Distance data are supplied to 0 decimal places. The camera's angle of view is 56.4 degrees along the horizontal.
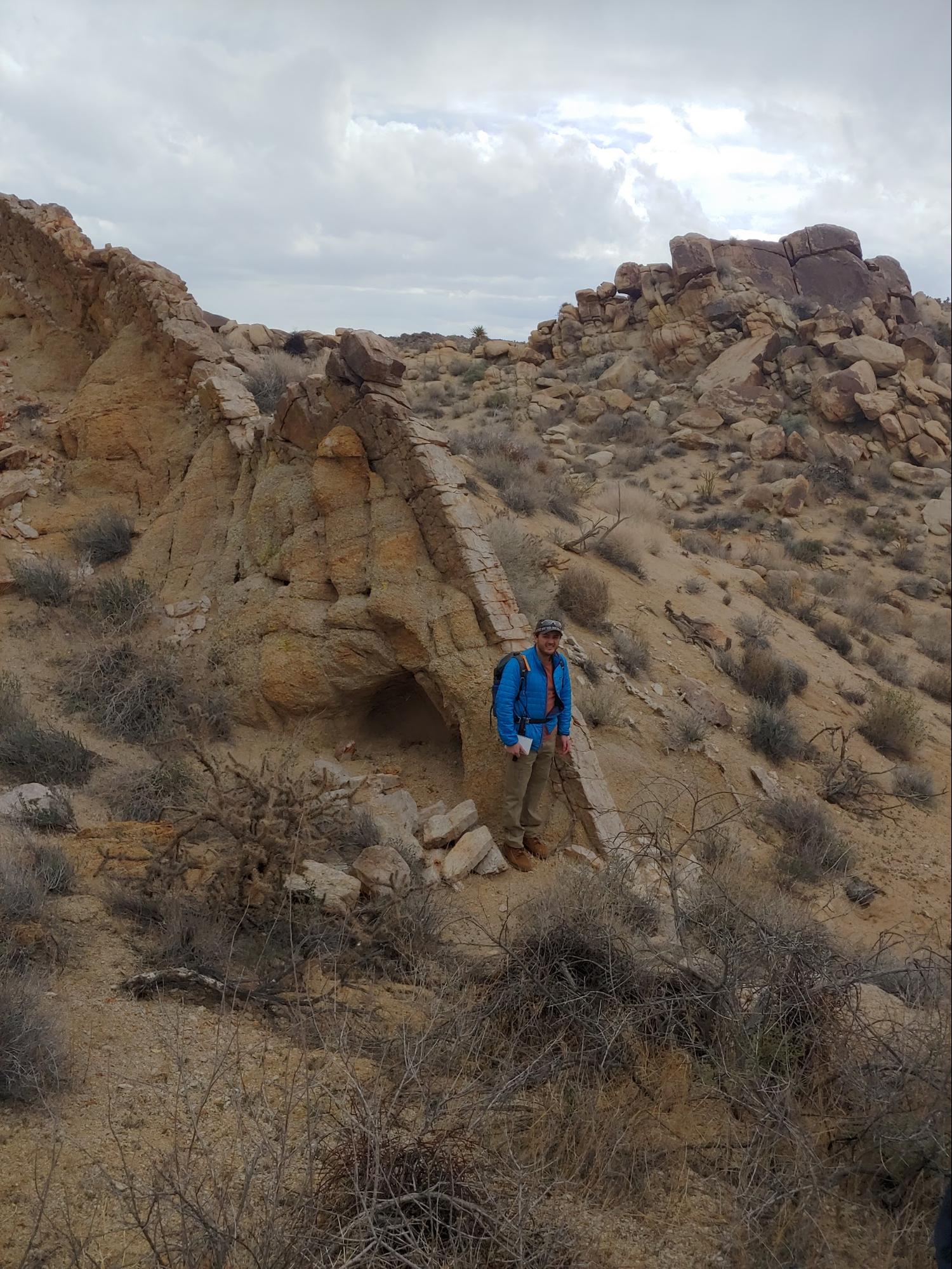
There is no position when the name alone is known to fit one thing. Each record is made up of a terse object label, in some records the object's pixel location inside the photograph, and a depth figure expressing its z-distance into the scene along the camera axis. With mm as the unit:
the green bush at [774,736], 9891
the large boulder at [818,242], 33812
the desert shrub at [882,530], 20547
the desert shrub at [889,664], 13086
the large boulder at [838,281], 32188
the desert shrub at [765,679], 10922
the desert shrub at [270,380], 12609
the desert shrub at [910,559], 19359
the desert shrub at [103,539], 9180
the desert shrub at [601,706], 8836
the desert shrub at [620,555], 12641
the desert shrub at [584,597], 10594
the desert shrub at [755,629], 12047
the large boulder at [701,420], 25516
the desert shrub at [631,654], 9992
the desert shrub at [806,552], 18750
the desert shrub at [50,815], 5730
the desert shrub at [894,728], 10906
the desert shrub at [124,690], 7488
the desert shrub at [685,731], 9164
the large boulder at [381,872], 5203
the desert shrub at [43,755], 6586
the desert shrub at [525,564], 9828
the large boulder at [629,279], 32656
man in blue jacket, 6262
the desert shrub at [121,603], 8477
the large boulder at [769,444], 23875
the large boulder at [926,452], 24328
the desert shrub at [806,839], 7926
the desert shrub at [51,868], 4855
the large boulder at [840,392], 25281
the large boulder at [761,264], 32031
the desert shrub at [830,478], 22203
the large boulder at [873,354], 26953
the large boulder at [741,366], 27078
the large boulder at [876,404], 24984
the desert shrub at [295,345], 24859
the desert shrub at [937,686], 13180
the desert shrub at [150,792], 6324
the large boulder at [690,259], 30734
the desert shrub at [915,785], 9930
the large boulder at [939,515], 20906
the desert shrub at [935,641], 14602
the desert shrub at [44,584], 8633
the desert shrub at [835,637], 13648
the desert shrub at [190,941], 4363
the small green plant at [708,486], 21297
